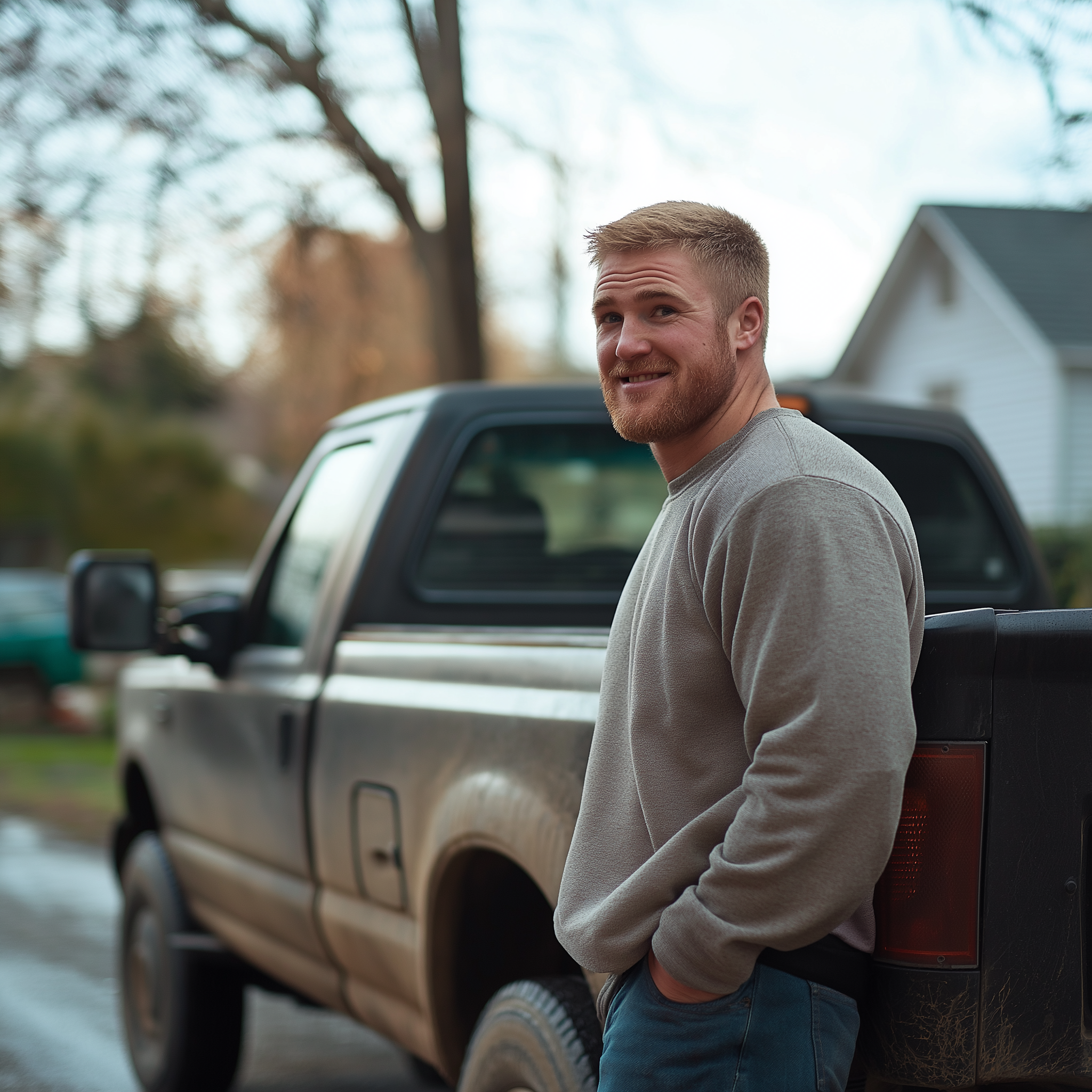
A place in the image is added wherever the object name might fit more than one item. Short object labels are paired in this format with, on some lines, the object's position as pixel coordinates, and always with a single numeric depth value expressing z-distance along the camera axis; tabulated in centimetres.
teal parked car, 1627
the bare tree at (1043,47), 415
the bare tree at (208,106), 941
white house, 1884
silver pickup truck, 180
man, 162
